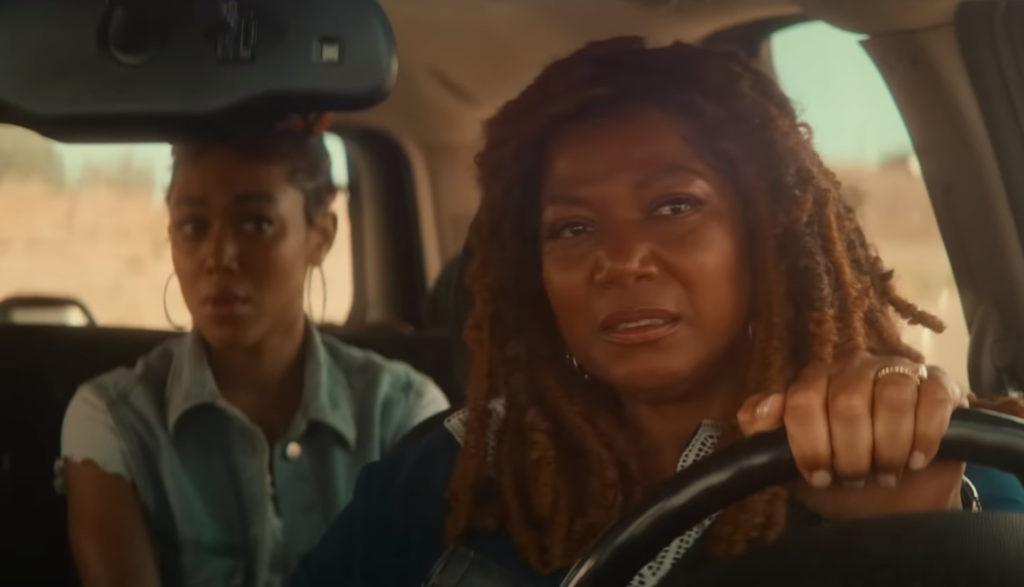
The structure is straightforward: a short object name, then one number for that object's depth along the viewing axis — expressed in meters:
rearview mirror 0.96
